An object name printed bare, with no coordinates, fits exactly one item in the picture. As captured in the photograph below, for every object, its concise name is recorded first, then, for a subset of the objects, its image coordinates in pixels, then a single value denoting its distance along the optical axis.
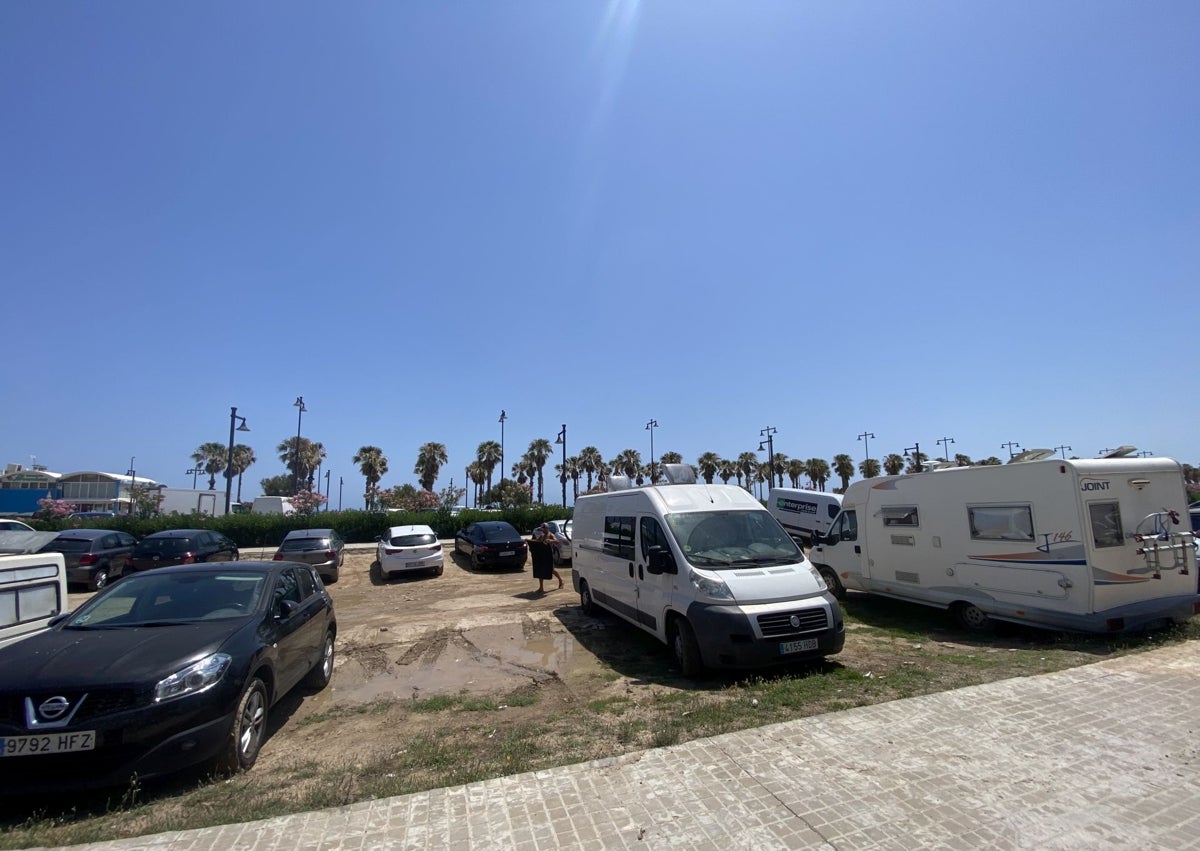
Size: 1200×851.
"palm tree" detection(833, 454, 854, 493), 69.50
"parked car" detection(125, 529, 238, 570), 15.66
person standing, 13.98
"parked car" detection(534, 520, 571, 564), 19.19
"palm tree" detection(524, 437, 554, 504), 62.91
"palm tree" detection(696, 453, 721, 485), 66.69
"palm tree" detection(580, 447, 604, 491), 64.88
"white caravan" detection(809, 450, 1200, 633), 7.36
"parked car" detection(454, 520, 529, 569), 19.11
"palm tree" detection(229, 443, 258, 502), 77.50
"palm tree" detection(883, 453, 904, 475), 67.59
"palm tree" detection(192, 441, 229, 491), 82.62
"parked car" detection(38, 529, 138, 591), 15.57
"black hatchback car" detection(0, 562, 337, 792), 3.66
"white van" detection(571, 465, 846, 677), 6.32
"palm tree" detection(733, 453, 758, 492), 70.88
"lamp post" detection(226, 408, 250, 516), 29.54
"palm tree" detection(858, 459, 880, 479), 68.46
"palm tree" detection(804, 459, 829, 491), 70.56
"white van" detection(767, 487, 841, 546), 21.48
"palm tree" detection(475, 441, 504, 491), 61.09
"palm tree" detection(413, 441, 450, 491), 58.72
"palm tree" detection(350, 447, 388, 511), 57.72
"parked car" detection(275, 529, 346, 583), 17.22
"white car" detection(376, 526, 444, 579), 17.75
